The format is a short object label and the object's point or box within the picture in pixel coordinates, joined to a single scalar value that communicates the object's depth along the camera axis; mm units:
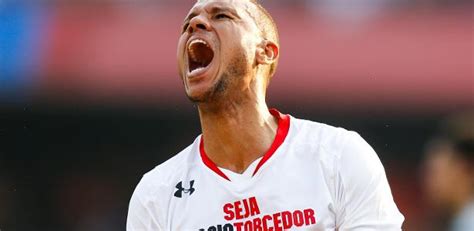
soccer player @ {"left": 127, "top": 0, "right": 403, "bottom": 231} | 8297
